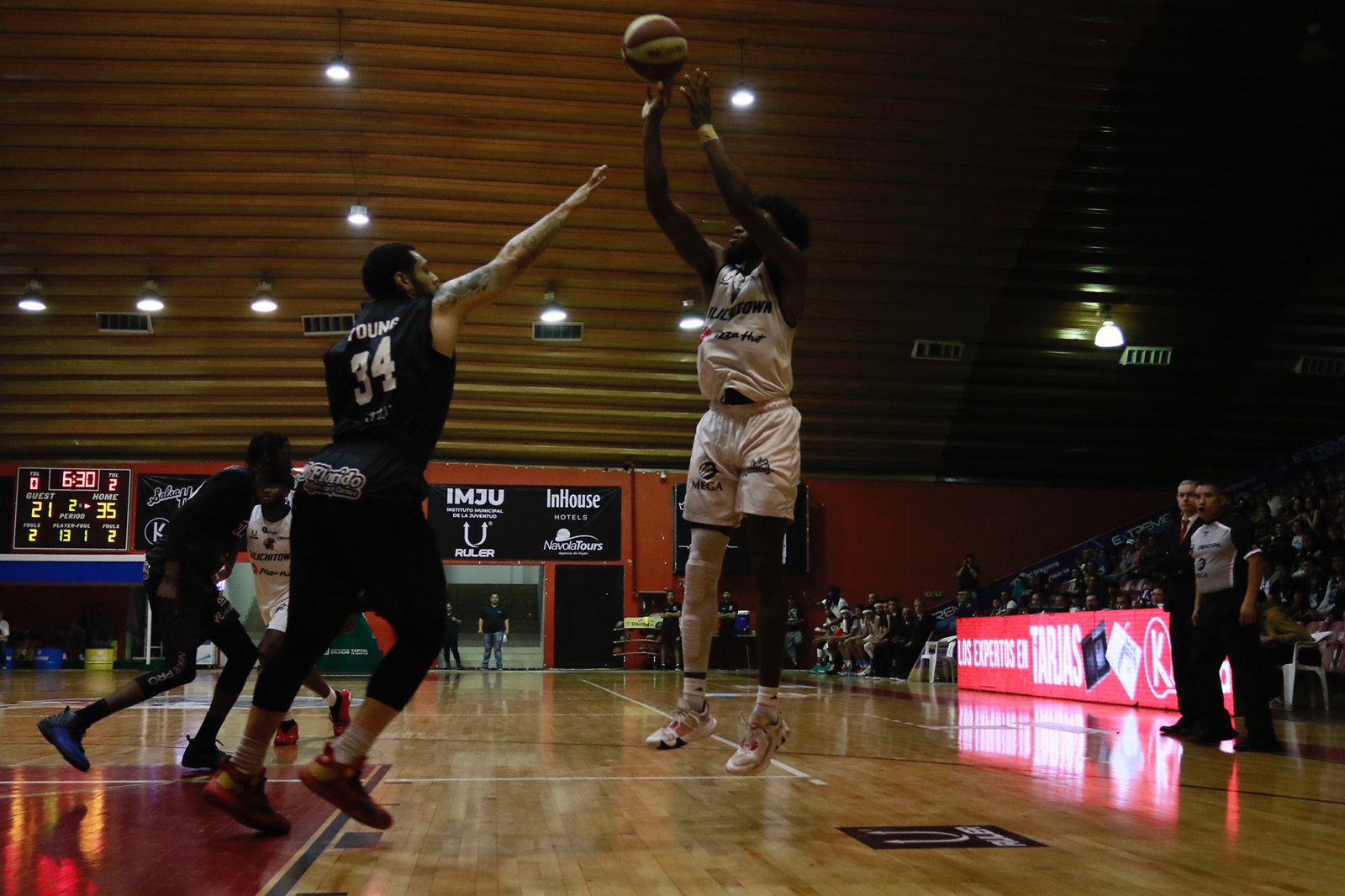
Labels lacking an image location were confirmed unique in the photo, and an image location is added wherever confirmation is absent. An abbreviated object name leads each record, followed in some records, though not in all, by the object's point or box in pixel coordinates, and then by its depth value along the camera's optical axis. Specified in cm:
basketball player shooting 443
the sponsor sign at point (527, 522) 2306
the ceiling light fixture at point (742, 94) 1514
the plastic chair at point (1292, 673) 1135
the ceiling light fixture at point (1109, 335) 1836
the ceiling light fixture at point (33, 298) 1856
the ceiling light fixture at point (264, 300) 1867
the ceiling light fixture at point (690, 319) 2017
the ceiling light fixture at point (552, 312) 1934
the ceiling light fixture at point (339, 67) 1448
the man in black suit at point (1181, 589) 794
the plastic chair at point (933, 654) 1750
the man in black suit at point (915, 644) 1853
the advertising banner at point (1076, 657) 1083
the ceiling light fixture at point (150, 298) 1873
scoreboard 2170
